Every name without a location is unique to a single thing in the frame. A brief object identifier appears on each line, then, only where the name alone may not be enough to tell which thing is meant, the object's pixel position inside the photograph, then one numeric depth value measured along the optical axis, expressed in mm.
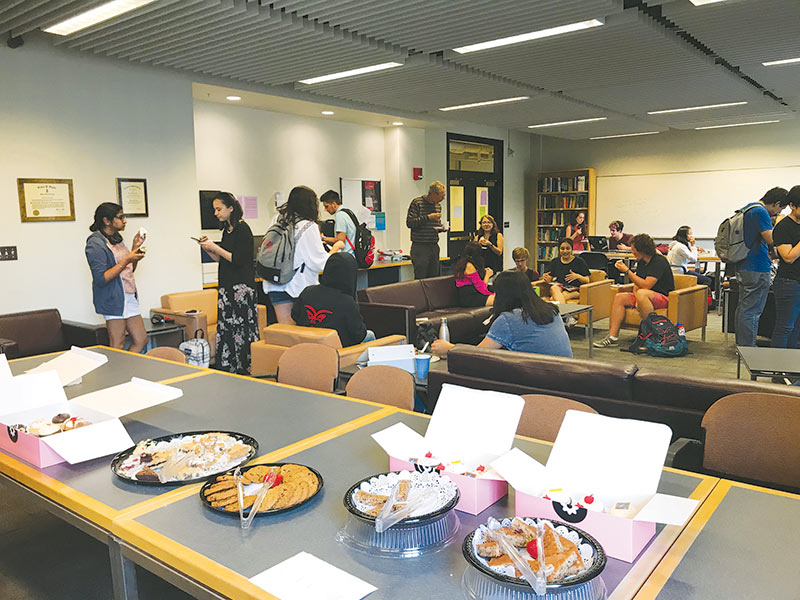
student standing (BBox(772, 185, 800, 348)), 5227
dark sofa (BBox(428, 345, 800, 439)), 2762
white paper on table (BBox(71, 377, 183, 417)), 2256
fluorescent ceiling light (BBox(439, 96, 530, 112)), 8074
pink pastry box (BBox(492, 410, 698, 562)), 1316
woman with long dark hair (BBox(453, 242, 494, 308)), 7246
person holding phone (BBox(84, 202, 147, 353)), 5012
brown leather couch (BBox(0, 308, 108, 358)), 5164
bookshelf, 12828
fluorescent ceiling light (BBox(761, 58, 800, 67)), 6354
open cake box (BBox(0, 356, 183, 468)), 1882
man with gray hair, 8586
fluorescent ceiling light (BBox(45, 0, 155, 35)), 4310
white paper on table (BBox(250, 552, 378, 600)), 1217
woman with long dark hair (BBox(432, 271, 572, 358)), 3725
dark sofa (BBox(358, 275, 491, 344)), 6293
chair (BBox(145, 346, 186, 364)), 3643
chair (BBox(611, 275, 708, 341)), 6926
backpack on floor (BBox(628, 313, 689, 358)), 6586
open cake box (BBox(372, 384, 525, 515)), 1620
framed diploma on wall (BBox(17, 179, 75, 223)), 5406
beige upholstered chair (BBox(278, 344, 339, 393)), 3297
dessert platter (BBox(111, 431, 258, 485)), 1760
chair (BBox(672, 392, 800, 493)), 2166
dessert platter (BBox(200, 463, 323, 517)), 1566
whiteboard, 11314
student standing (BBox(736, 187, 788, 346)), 5824
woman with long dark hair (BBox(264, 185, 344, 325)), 5270
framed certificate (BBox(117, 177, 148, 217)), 6066
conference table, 1300
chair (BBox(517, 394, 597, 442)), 2283
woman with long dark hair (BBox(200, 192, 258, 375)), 5211
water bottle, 4556
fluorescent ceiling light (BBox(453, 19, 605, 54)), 4959
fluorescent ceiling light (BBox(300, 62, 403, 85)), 6152
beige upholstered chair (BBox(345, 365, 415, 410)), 2801
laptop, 11258
